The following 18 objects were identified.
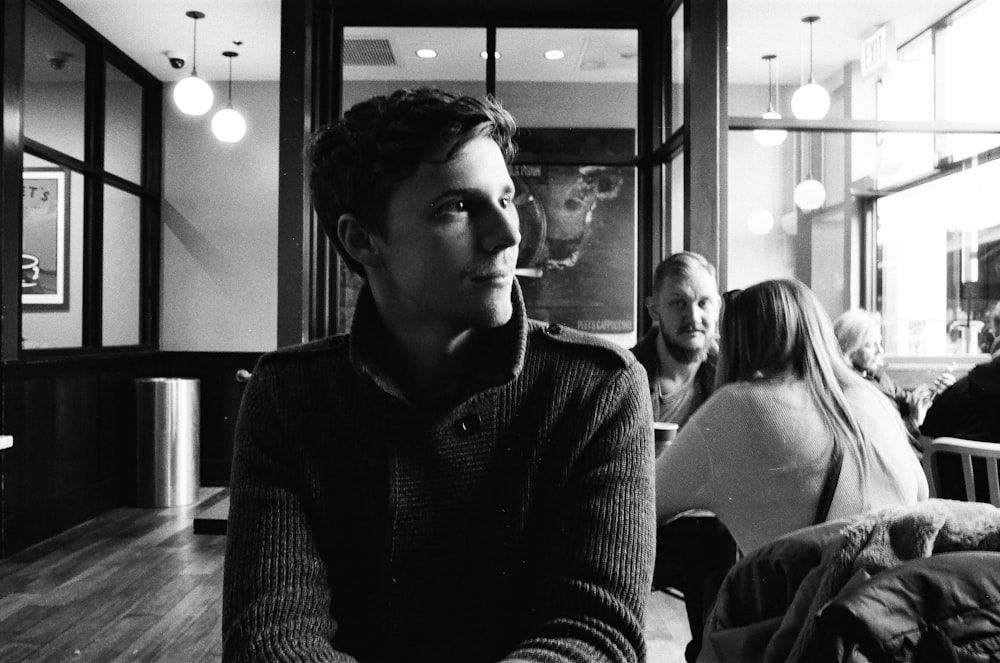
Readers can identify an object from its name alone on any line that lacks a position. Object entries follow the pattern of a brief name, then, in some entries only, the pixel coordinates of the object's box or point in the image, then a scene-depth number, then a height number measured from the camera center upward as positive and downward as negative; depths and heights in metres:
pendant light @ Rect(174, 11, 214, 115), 5.64 +1.60
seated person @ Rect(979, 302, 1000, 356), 5.09 +0.06
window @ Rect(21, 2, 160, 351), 5.41 +1.05
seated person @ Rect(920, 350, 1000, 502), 3.00 -0.22
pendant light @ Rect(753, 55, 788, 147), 4.83 +1.17
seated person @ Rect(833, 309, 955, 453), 4.21 -0.08
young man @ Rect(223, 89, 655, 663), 1.00 -0.14
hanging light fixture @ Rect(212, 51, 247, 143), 6.02 +1.50
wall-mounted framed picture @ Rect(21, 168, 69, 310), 5.40 +0.66
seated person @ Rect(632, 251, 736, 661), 2.85 +0.02
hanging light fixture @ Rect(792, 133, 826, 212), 5.04 +0.87
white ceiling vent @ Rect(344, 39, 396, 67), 5.14 +1.70
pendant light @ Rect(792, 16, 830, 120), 4.93 +1.36
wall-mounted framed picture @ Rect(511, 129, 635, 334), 5.30 +0.65
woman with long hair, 1.85 -0.22
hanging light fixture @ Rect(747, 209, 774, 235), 4.81 +0.68
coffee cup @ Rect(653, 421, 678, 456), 2.11 -0.21
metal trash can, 6.21 -0.70
